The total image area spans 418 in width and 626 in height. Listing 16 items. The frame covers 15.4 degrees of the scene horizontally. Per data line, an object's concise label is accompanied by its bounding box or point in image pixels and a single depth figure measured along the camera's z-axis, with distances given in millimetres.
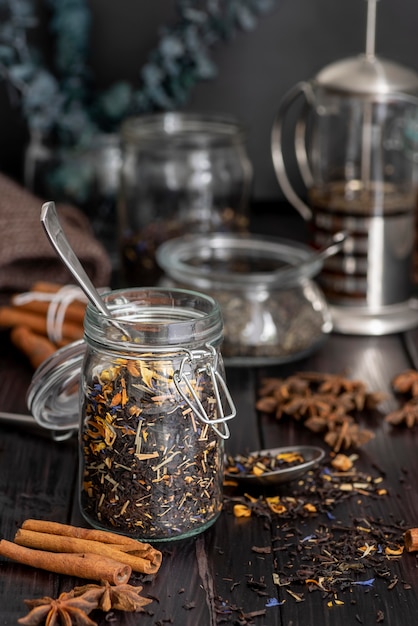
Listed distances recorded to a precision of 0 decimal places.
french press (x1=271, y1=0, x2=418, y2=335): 1006
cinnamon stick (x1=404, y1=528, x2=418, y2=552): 716
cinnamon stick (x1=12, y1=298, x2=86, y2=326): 974
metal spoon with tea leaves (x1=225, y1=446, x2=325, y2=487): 771
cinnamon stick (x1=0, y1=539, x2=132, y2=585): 679
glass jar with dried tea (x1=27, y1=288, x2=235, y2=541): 707
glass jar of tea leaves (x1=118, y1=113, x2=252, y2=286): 1068
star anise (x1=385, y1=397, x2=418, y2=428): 867
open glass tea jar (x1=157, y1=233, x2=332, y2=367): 945
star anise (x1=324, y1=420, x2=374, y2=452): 834
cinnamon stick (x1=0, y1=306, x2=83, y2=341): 969
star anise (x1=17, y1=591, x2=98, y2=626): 653
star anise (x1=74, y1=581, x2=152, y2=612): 666
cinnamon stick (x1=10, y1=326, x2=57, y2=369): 935
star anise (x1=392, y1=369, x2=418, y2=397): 912
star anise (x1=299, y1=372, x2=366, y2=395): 905
